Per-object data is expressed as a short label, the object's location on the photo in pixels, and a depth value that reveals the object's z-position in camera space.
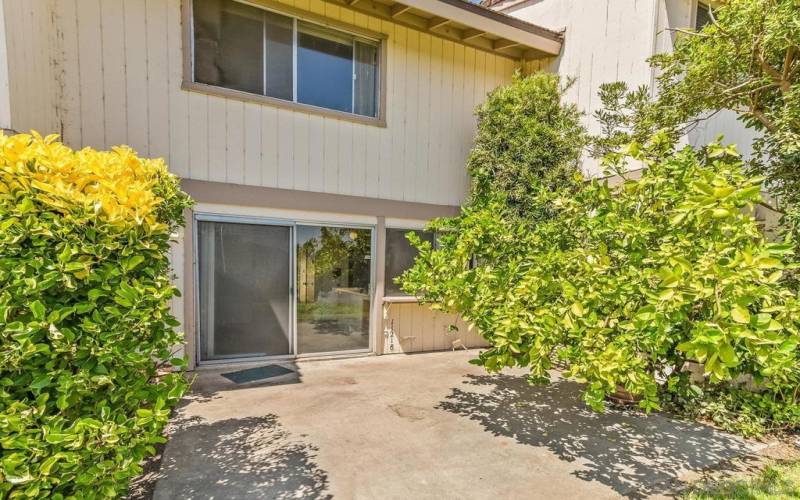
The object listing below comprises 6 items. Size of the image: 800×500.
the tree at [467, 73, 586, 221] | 6.40
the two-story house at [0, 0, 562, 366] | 5.05
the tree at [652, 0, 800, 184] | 3.62
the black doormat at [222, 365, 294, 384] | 5.45
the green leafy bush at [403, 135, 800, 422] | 2.07
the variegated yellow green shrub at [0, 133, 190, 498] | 1.73
